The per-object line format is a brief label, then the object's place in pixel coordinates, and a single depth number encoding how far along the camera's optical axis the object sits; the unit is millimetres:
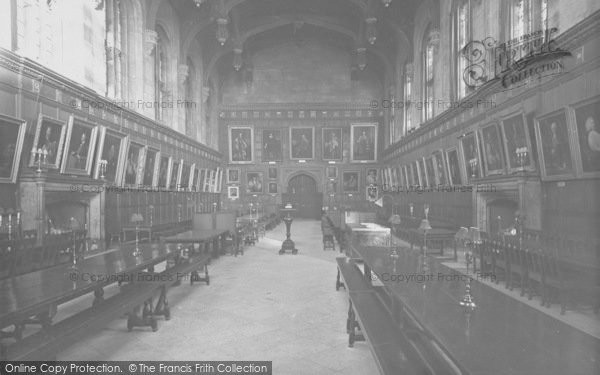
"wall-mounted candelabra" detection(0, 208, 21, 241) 6938
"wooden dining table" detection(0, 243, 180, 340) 2967
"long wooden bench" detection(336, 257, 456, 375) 2732
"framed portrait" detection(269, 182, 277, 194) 24797
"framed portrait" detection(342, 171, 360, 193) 24891
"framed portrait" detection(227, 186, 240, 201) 24797
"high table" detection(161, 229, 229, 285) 6922
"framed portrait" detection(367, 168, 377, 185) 24797
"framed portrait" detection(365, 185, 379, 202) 24625
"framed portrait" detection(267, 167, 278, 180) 24891
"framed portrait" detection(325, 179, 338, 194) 24938
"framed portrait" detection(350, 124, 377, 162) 24844
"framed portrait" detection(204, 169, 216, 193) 21380
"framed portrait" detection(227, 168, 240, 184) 25047
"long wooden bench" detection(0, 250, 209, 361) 2848
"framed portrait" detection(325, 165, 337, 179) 24984
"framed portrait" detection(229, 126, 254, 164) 24859
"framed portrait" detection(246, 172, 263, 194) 24844
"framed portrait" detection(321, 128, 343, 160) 24984
